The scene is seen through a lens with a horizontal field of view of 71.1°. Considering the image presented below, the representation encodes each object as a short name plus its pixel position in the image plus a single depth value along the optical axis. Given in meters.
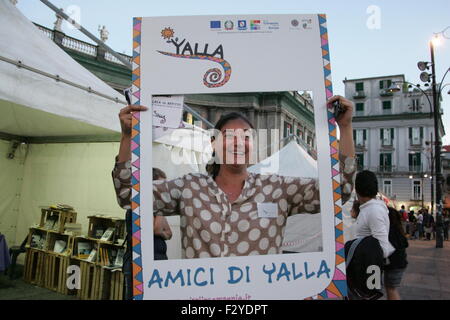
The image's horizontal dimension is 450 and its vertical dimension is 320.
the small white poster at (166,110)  1.39
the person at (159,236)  1.35
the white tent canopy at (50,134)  3.46
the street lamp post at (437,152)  12.33
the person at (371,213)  2.63
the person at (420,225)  16.91
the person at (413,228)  16.55
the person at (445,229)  17.55
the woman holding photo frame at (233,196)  1.39
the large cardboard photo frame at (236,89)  1.30
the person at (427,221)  16.45
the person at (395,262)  2.95
